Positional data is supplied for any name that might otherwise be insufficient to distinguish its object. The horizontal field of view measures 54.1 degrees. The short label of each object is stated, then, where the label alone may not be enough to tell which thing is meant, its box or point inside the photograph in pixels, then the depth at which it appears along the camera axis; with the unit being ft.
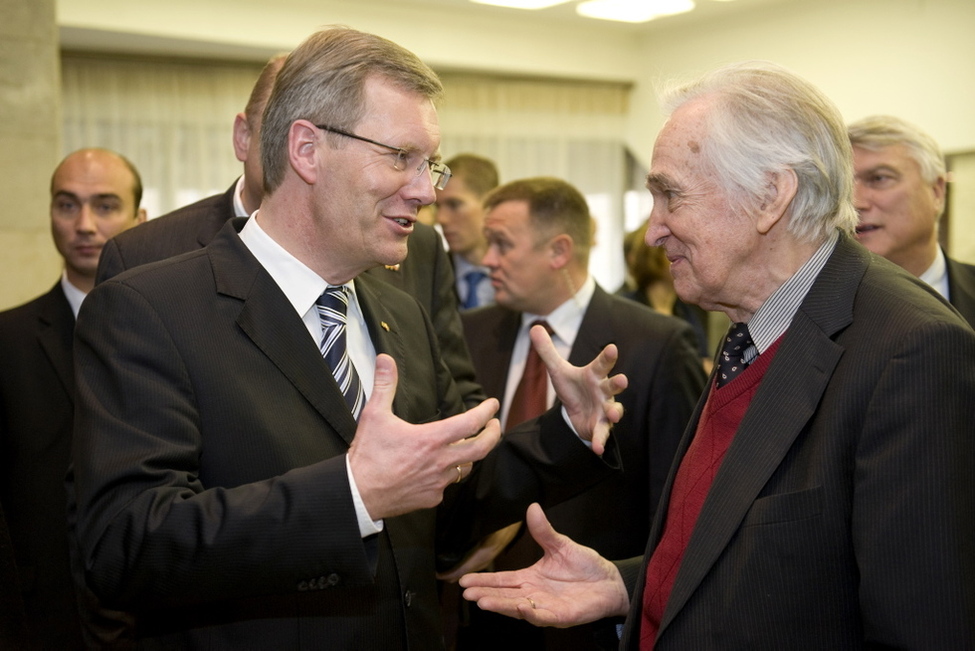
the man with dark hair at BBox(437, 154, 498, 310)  16.60
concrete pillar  13.39
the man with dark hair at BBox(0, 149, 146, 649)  9.65
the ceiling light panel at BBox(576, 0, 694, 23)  25.81
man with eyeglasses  4.94
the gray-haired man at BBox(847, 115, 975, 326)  10.30
